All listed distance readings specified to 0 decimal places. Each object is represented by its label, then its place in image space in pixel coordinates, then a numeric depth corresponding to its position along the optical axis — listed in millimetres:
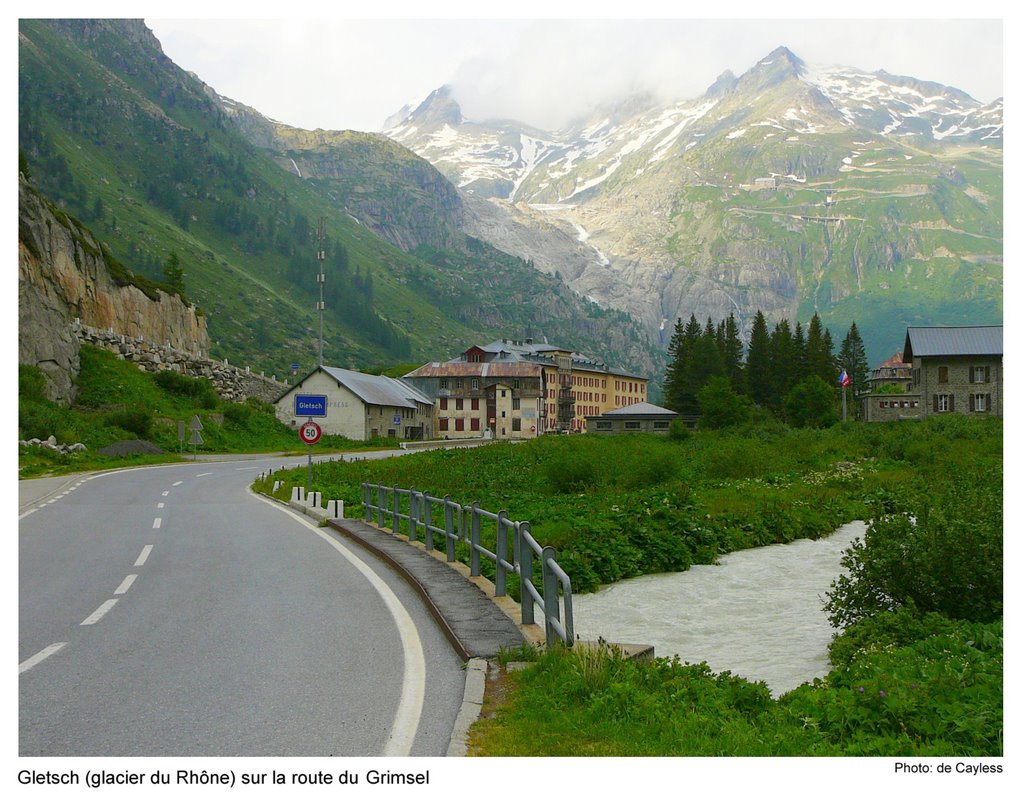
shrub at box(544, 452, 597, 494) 36812
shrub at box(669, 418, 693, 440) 74619
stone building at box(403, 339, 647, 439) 120000
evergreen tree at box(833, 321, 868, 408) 130625
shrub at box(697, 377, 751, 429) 86312
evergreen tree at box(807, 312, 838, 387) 106500
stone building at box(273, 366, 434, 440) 90500
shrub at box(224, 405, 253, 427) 76631
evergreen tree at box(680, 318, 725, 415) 104500
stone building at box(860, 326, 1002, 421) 76188
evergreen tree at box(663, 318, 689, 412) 108438
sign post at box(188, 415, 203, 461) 61941
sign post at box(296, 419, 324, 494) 29797
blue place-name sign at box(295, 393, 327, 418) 29828
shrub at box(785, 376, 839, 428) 88562
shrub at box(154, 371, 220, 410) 74500
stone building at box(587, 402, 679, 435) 97312
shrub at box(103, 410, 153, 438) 61431
